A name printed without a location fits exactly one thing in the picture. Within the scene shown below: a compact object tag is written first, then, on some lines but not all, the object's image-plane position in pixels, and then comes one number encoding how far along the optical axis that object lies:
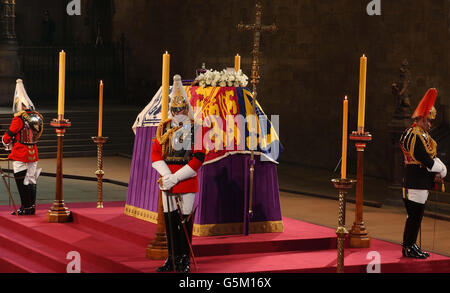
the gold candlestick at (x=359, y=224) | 9.70
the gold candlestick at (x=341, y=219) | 8.01
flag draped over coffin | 9.72
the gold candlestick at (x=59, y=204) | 10.98
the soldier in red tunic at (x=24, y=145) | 11.36
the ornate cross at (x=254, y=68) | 9.56
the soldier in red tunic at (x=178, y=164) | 8.44
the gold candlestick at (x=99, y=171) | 11.73
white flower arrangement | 9.99
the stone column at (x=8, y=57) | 23.33
